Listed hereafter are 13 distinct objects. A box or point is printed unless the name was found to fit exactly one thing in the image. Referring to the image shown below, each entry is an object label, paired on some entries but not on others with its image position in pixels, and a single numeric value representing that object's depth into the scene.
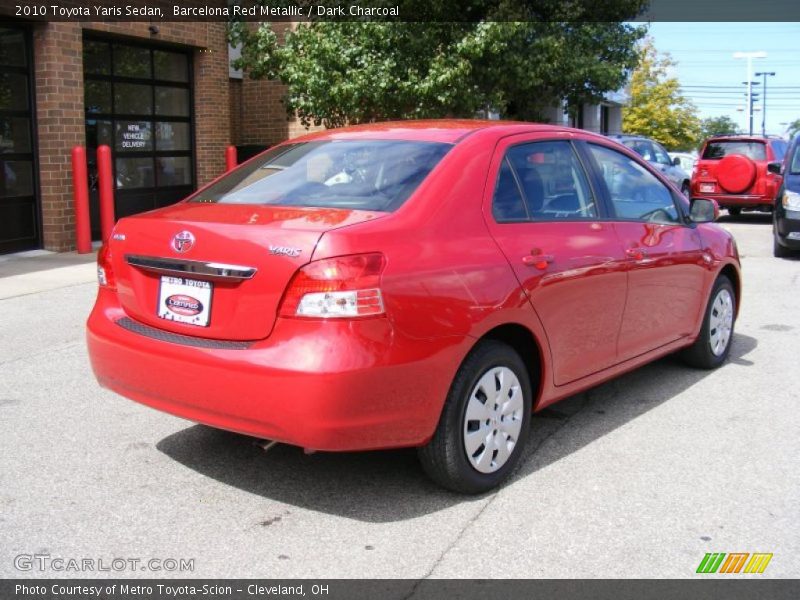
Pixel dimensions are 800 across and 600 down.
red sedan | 3.55
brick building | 12.22
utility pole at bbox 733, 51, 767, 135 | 47.34
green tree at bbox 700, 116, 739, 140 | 87.19
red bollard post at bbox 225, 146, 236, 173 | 14.94
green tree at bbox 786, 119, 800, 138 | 95.53
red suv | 17.50
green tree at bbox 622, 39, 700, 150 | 42.78
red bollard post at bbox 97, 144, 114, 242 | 12.25
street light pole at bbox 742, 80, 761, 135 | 50.81
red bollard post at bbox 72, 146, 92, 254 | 11.97
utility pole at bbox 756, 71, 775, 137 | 76.50
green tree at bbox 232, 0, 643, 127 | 13.40
